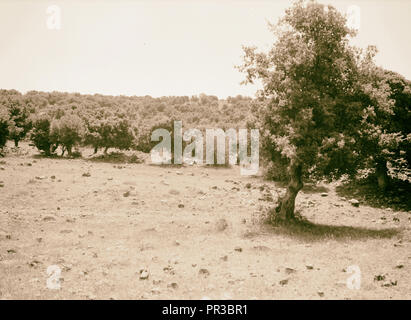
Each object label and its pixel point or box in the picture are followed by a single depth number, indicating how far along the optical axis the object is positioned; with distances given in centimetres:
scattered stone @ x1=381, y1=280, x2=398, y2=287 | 1177
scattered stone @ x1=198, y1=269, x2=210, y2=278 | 1293
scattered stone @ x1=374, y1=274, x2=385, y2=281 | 1227
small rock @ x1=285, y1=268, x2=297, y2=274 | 1316
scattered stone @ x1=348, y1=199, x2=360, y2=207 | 2853
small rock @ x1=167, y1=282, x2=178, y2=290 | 1177
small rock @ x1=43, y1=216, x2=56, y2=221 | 2048
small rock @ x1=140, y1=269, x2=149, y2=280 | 1252
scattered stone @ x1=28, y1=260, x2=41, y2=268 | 1341
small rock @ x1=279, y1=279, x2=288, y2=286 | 1207
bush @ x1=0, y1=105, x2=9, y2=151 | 5141
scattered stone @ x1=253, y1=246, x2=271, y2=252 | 1627
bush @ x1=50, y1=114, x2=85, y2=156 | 5919
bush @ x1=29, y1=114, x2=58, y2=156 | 6009
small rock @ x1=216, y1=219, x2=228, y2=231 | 1982
